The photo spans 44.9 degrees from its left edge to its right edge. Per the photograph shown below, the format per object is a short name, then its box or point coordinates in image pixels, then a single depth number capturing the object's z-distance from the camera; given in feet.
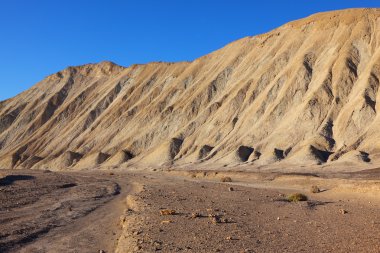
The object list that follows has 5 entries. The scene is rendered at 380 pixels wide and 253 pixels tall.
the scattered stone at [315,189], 95.16
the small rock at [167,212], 60.54
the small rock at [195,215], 57.44
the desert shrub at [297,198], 77.10
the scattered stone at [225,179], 142.66
